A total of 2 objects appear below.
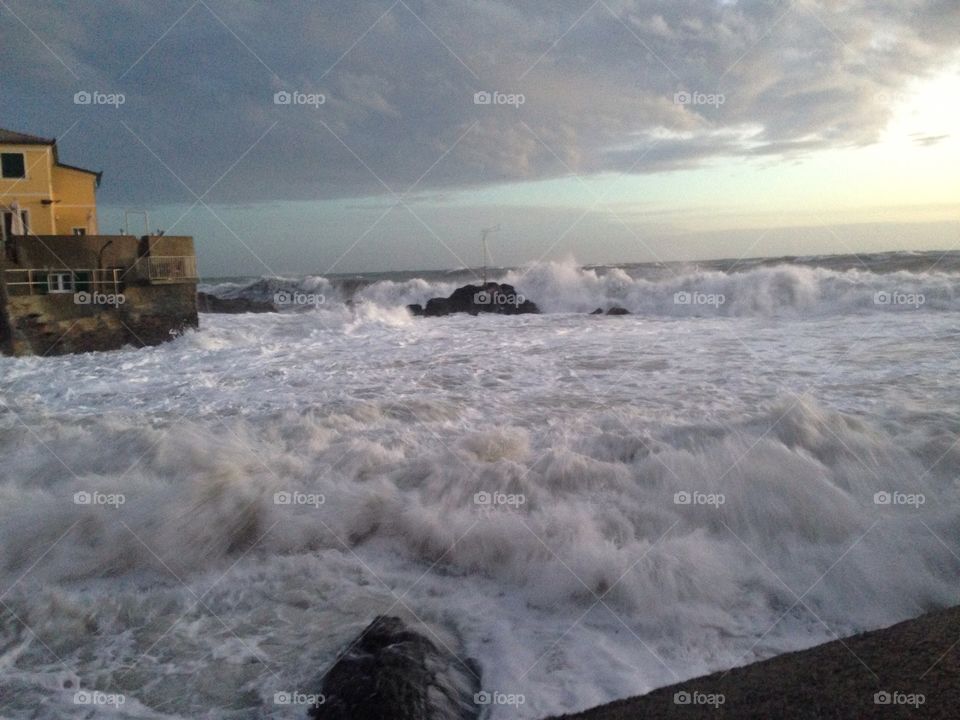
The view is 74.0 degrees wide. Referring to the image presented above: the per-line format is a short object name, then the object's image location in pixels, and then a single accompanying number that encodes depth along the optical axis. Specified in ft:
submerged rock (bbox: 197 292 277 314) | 106.46
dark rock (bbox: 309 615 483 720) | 10.46
